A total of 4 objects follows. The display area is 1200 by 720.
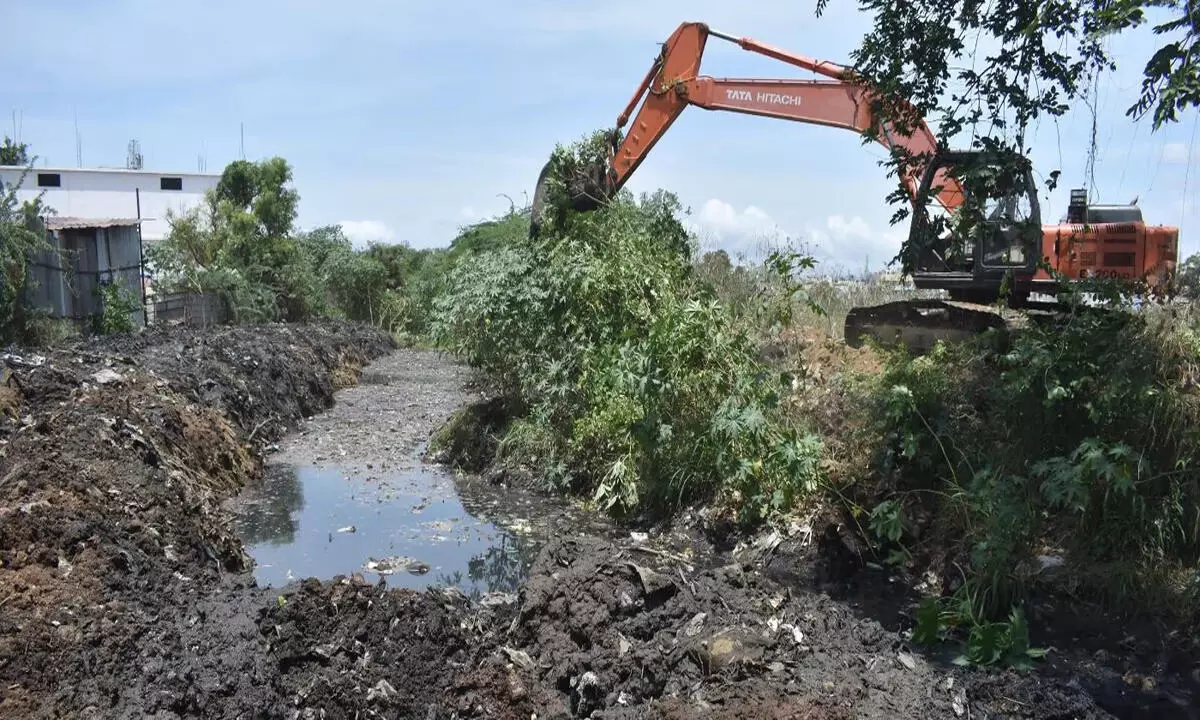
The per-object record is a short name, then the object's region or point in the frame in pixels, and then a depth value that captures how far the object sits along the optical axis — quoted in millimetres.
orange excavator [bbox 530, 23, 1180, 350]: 9992
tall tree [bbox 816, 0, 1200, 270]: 7227
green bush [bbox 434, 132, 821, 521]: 8352
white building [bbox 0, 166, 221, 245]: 43938
